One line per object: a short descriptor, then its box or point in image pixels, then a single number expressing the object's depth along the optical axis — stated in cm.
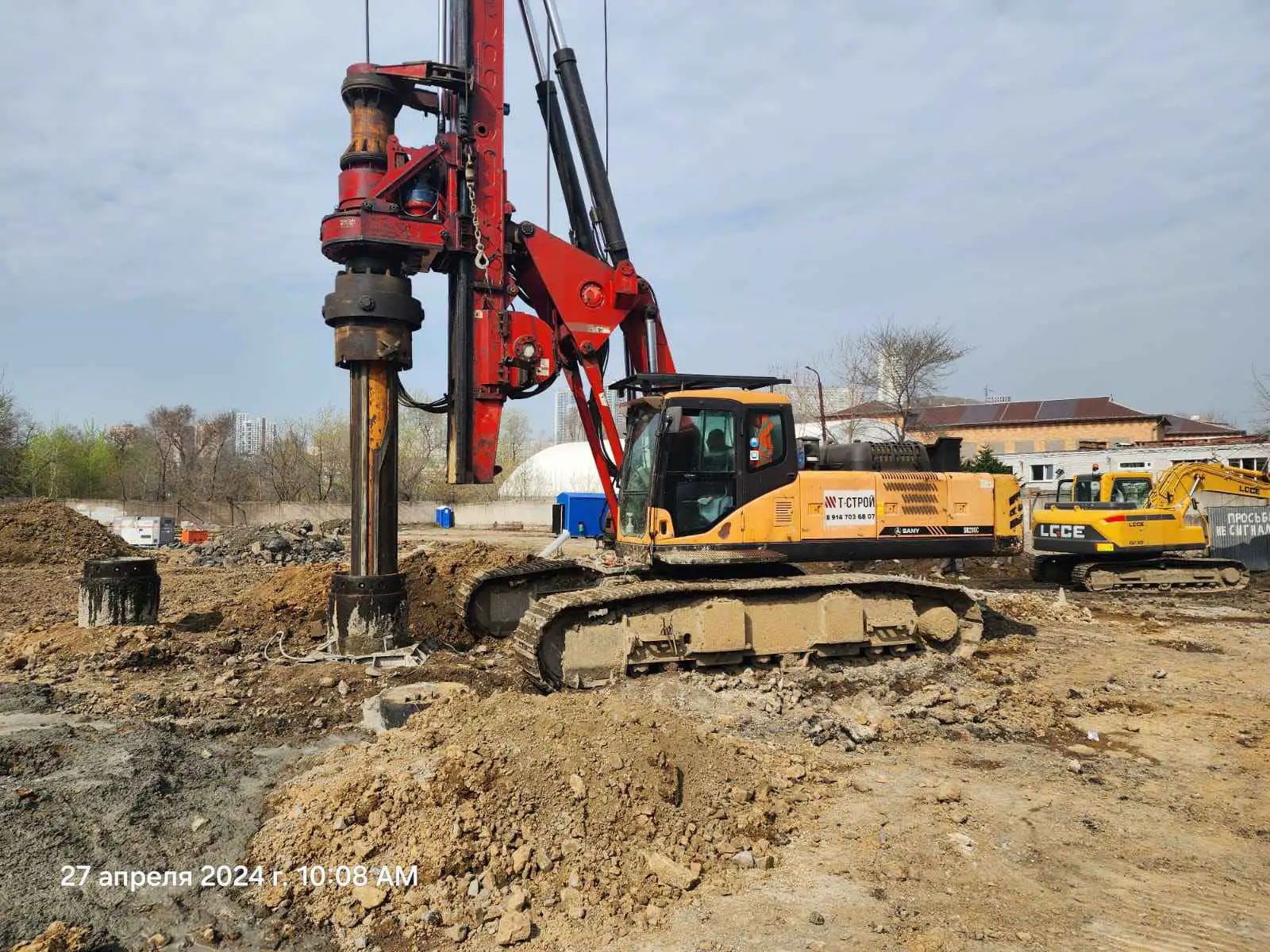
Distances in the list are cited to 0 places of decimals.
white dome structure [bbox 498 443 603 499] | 5353
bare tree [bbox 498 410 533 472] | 5997
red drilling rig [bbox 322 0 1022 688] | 801
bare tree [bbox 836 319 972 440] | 3603
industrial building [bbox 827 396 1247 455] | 4794
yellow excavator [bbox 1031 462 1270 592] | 1580
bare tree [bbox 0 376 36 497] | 3384
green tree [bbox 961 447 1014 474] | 2449
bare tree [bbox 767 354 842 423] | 3816
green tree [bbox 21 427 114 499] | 4047
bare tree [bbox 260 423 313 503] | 4806
